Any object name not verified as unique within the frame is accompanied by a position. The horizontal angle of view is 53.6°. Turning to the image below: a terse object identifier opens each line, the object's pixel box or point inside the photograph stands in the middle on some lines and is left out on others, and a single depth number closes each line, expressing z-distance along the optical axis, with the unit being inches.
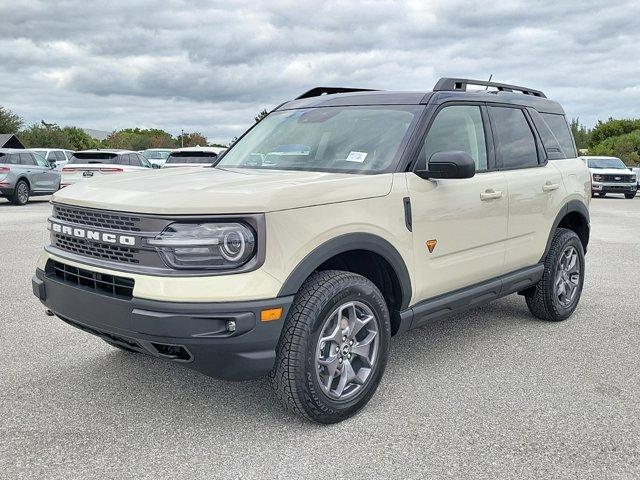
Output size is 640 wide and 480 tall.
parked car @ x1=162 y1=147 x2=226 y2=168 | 612.4
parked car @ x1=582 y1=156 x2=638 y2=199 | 944.3
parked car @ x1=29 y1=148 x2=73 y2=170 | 953.2
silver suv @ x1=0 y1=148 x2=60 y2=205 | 703.7
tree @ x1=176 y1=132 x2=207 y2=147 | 3777.1
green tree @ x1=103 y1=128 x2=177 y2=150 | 3459.6
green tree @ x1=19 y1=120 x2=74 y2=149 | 2687.0
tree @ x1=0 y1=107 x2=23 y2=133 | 2802.7
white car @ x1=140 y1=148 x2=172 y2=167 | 1157.1
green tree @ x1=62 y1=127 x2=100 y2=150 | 3043.8
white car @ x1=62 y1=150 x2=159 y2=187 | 689.6
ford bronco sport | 116.4
